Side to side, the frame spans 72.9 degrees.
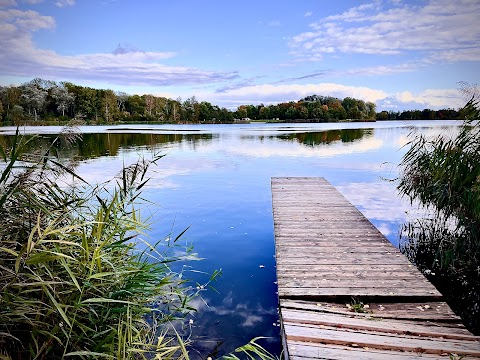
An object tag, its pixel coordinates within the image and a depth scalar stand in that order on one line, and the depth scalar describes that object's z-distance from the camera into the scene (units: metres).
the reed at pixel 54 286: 2.01
